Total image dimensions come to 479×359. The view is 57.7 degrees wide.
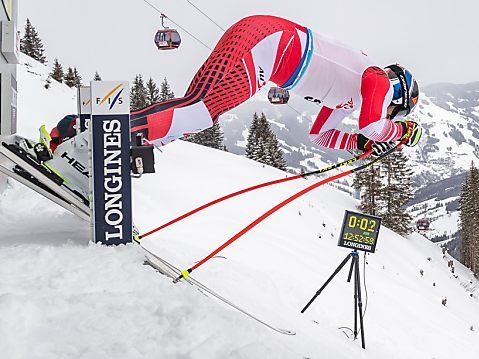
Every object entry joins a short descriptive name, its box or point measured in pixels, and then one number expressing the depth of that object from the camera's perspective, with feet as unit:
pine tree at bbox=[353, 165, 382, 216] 92.84
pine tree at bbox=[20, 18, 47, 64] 119.85
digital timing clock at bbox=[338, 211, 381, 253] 17.29
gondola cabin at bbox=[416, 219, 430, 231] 124.83
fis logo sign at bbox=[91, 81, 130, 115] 9.55
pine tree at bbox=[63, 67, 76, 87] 122.53
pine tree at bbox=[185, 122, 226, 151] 117.19
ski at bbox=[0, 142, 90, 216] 9.87
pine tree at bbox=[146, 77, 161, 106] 130.22
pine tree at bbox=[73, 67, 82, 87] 129.82
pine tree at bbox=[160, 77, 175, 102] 139.64
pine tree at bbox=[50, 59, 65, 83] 113.19
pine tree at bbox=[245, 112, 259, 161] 101.04
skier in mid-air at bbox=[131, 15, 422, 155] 10.94
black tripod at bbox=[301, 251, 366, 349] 16.33
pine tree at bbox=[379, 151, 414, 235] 94.68
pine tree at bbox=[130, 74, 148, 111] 117.07
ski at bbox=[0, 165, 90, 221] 10.03
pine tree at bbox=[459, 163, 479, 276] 106.22
